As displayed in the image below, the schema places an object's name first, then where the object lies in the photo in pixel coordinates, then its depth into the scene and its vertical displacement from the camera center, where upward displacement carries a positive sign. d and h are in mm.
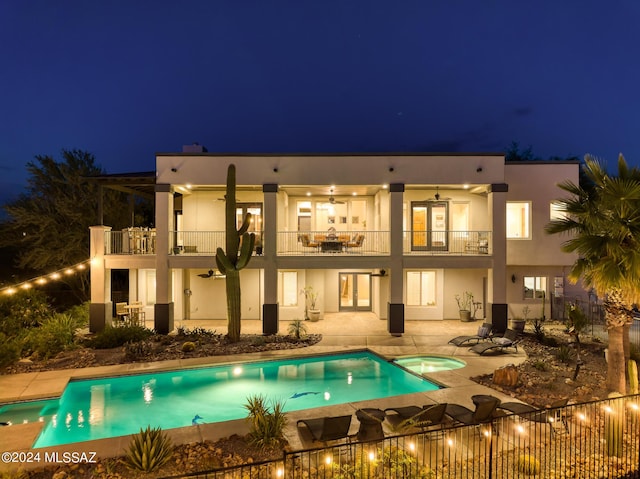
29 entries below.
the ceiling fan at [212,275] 17152 -1253
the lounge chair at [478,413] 7113 -2962
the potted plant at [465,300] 18734 -2515
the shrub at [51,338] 12477 -2850
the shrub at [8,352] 11203 -2876
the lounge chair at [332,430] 6504 -2927
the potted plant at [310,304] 17984 -2629
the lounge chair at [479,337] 13711 -3050
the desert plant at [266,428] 6750 -3038
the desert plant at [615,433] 6449 -2950
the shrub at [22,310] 14048 -2387
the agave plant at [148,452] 6051 -3047
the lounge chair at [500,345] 12766 -3113
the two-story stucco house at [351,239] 16156 +273
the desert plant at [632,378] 7008 -2280
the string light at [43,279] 12367 -1109
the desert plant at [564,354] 11750 -3121
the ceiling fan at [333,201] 18594 +2070
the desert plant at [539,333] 14203 -3086
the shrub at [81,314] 17133 -2897
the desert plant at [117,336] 13516 -3013
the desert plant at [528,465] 5922 -3159
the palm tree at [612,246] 8094 -38
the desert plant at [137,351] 12359 -3159
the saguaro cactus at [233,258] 14023 -427
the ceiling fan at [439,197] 18006 +2116
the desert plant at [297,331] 14789 -3126
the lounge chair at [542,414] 7090 -2994
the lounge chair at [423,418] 7020 -2976
